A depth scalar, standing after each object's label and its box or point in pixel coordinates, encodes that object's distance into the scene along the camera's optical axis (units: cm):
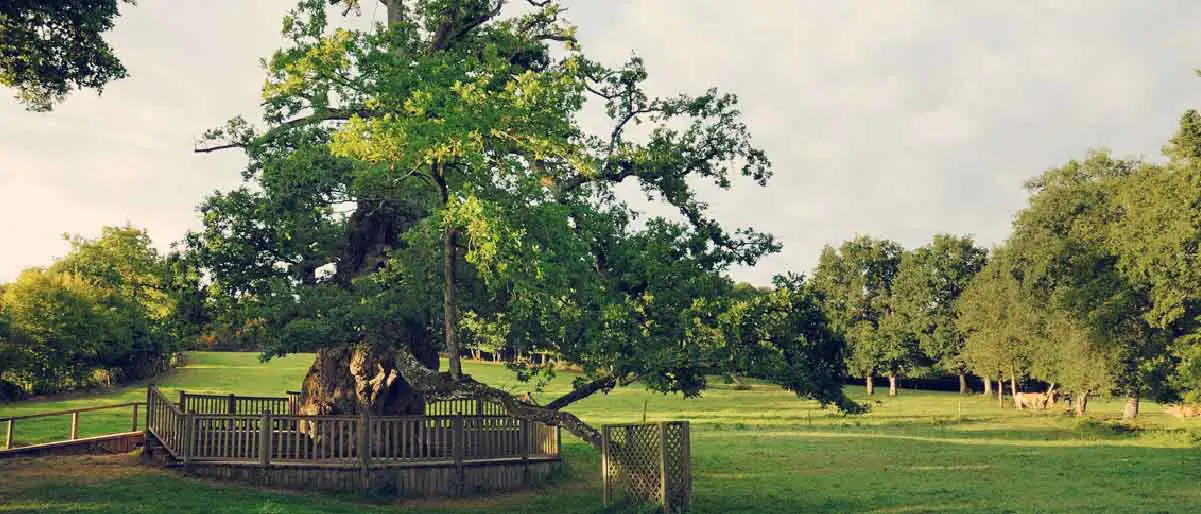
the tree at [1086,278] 4416
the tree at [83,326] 5222
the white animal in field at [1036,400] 6050
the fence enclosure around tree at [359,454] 2225
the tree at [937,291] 8212
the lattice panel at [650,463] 1855
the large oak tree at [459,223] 1862
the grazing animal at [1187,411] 5425
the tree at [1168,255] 3634
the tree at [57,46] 2347
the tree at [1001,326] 5938
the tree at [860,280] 8925
